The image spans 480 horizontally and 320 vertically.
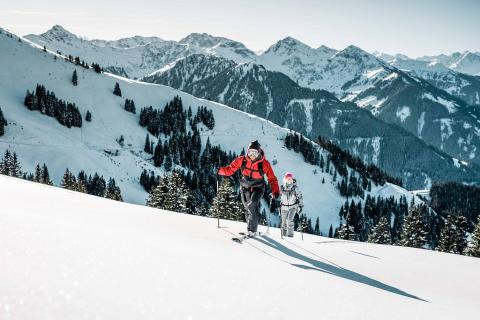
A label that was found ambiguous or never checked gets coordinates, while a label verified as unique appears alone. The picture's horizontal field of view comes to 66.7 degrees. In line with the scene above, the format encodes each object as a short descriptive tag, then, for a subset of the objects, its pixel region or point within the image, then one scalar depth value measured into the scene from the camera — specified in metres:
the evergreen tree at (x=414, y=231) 53.03
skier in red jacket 11.21
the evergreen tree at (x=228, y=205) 47.38
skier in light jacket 13.38
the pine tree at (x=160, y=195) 50.92
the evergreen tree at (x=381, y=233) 66.12
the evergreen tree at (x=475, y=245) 42.00
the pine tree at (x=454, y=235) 49.03
